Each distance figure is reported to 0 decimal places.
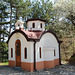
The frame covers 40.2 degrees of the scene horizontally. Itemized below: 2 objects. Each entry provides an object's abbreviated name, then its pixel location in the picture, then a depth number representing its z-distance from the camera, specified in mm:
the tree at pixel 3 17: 19922
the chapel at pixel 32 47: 10211
